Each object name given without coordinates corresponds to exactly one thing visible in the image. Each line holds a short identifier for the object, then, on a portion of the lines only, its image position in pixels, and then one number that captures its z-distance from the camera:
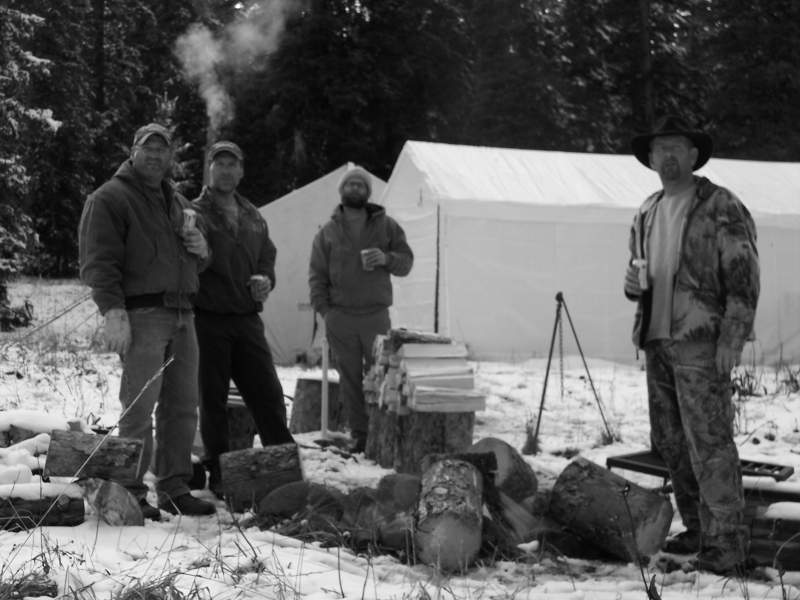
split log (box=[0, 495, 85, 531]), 3.48
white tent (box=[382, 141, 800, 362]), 11.20
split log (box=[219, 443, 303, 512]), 4.35
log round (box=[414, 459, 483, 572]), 3.52
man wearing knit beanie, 6.13
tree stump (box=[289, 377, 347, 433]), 6.84
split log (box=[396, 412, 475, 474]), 5.40
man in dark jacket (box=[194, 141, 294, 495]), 4.84
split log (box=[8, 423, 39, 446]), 4.91
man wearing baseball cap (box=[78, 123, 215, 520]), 4.02
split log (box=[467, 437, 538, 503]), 4.62
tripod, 6.09
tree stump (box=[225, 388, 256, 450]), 5.77
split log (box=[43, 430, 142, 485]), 3.88
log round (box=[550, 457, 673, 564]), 3.78
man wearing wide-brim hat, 3.59
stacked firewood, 5.41
